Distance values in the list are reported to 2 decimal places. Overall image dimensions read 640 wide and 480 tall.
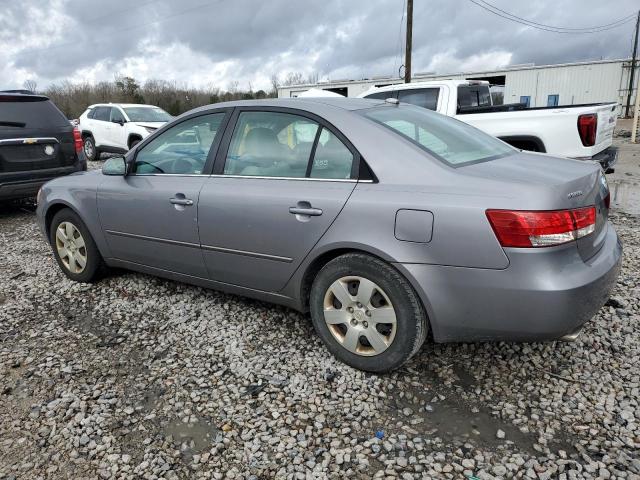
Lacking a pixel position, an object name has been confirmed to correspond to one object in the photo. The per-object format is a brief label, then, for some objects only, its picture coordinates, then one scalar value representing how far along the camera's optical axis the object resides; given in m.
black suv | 6.46
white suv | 12.84
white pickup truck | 5.78
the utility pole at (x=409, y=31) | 18.28
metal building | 33.22
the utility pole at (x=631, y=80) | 33.44
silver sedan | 2.30
